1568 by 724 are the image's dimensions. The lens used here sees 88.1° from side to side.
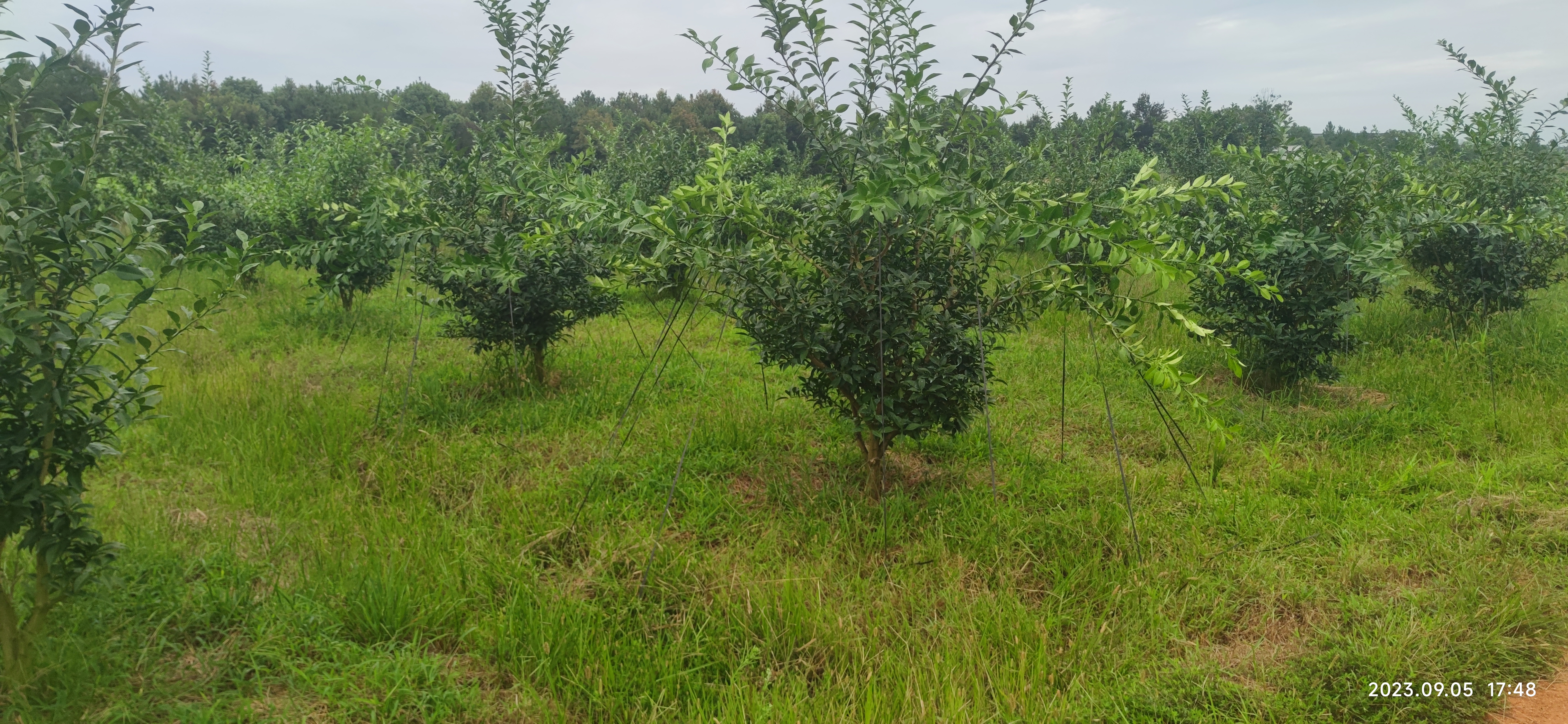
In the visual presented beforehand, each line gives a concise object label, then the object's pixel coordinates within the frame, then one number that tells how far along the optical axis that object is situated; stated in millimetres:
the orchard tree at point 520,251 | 4781
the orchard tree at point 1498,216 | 6379
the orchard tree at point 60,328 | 2098
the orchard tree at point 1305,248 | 5129
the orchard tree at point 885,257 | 3299
